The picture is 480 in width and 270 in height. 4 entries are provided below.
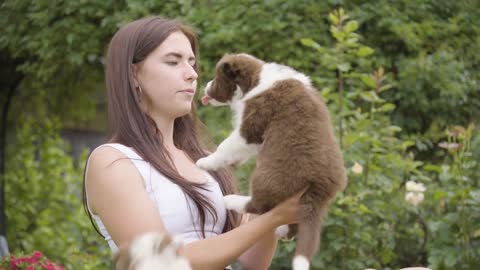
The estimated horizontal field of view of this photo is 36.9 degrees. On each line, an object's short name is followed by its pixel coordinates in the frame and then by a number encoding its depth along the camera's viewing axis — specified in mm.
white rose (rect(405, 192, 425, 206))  3999
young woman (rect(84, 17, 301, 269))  2328
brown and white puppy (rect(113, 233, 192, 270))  1771
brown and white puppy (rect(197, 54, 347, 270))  2004
